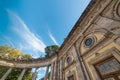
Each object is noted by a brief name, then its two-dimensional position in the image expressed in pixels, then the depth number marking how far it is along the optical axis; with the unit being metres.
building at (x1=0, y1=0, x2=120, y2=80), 3.64
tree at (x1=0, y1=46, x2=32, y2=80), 11.77
